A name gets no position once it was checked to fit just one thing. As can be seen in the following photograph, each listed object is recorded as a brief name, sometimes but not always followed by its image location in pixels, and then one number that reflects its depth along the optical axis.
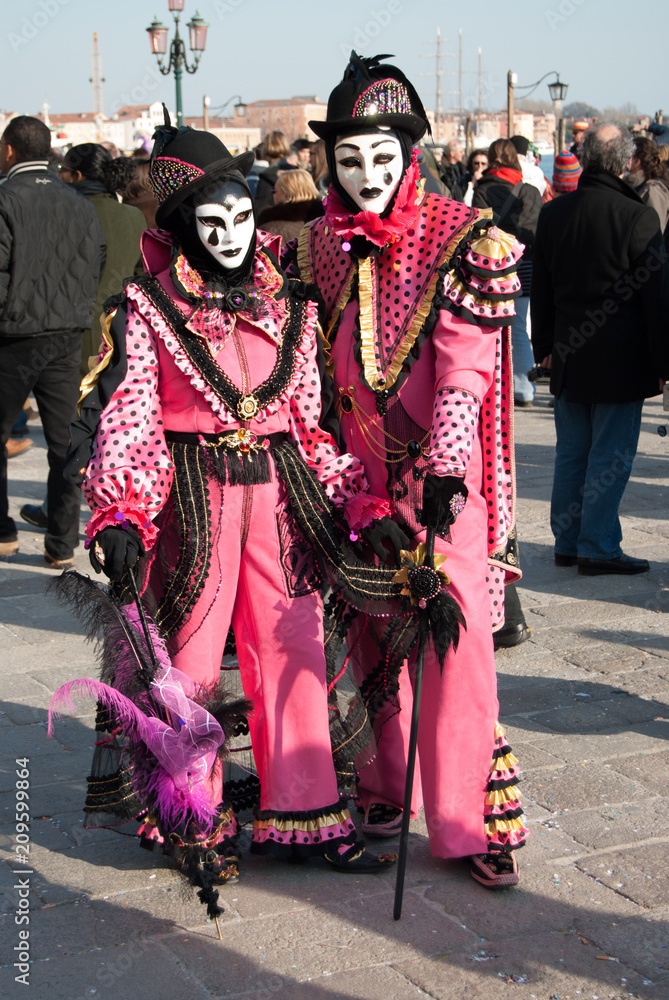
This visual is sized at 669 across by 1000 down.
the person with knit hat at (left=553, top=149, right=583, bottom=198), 7.98
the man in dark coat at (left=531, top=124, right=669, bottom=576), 5.42
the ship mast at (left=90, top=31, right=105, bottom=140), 46.47
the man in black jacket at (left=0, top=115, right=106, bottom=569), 5.79
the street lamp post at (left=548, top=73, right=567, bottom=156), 18.14
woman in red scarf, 8.66
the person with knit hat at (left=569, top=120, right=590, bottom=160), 11.60
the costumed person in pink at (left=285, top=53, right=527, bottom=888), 2.95
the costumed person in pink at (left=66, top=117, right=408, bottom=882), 2.91
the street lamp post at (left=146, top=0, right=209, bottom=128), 16.73
